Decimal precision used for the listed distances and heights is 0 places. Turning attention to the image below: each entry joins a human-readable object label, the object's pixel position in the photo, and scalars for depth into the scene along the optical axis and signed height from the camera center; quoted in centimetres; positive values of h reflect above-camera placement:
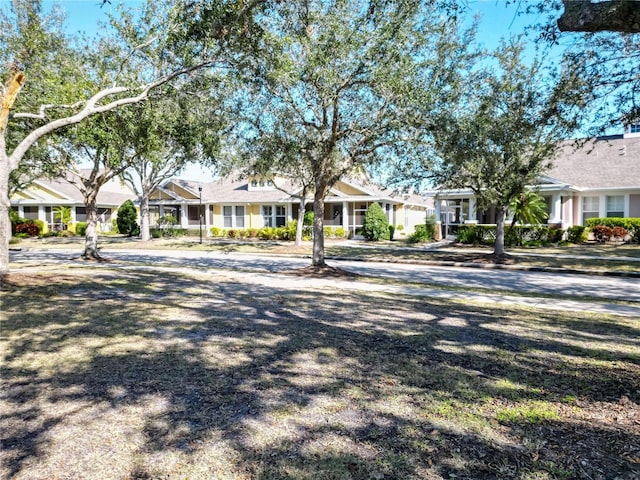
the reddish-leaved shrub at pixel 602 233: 2538 -118
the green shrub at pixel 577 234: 2562 -122
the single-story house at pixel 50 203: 4003 +218
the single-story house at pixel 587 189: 2628 +153
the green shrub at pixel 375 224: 3166 -42
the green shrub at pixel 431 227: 3078 -71
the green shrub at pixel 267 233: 3428 -95
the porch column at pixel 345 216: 3447 +26
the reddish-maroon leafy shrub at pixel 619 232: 2508 -113
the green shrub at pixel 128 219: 3847 +48
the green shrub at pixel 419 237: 2961 -133
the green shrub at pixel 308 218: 3328 +16
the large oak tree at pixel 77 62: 877 +400
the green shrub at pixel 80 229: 3897 -31
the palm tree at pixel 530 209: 2481 +34
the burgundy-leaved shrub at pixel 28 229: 3712 -17
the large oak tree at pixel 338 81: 1069 +383
